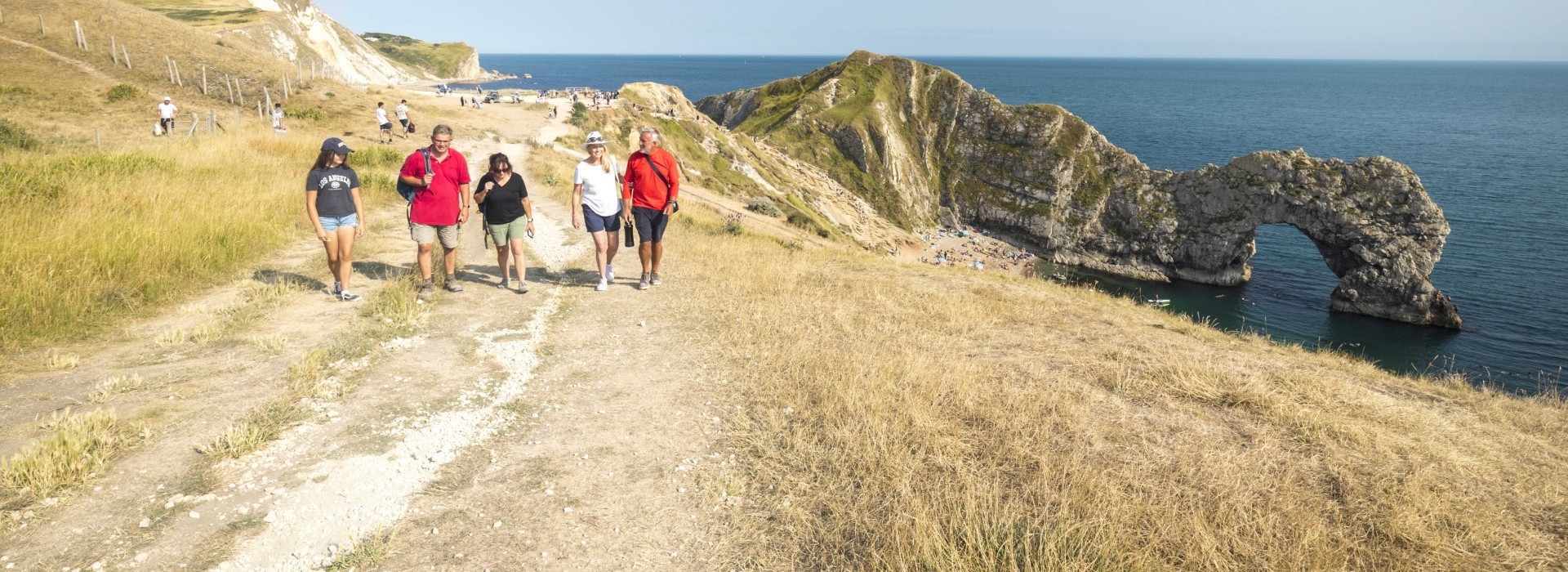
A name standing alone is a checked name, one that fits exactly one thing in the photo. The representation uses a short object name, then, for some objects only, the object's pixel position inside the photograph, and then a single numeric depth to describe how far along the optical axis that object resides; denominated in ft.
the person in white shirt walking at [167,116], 81.61
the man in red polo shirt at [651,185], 33.71
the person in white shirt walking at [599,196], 33.71
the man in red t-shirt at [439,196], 31.04
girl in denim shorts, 29.32
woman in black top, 33.19
